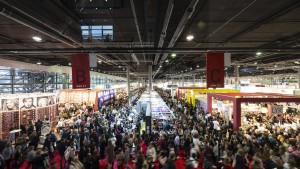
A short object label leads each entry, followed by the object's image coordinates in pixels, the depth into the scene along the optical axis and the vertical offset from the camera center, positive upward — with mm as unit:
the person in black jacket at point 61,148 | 8438 -2166
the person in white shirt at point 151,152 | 7582 -2093
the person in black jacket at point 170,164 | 6191 -2009
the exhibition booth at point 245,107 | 12172 -1370
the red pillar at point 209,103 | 17184 -1298
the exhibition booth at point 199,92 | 20750 -661
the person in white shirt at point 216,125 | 12445 -2102
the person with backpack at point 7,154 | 7609 -2138
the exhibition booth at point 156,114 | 11484 -1833
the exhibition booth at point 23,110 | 12273 -1365
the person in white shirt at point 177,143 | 9232 -2213
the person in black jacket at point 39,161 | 6723 -2083
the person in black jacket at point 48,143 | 9078 -2156
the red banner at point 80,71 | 7910 +458
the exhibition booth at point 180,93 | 27078 -940
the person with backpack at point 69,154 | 7746 -2180
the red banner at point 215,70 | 8094 +488
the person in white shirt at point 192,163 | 6447 -2098
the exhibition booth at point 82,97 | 19688 -981
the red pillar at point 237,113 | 12273 -1439
